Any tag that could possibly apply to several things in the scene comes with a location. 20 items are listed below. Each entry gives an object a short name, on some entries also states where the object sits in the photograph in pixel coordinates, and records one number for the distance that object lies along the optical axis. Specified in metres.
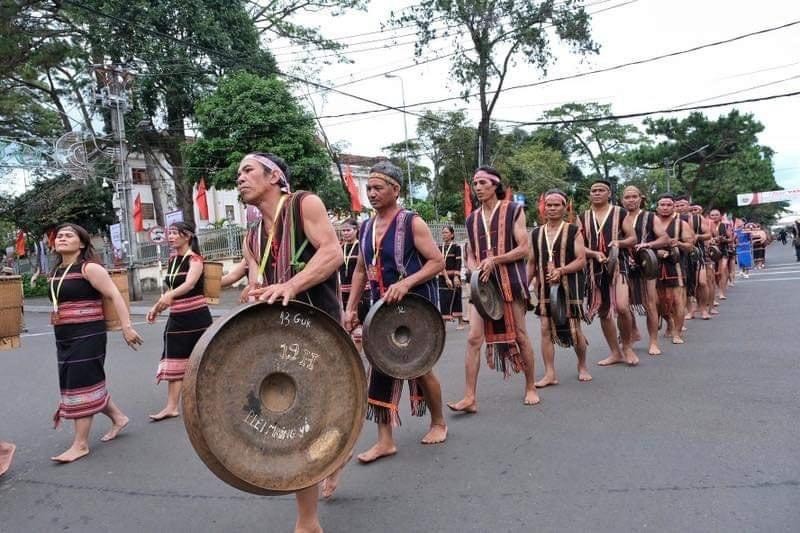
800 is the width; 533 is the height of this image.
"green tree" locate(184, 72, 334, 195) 21.42
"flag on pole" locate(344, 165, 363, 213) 24.44
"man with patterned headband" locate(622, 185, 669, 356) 7.16
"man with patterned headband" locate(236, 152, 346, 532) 2.92
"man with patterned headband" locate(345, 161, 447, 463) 4.06
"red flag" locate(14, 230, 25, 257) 34.44
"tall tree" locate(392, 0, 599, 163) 22.89
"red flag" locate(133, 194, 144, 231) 25.66
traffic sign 20.89
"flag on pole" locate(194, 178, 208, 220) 24.86
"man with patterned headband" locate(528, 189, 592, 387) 5.86
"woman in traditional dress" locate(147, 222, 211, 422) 5.62
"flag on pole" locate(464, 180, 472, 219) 18.61
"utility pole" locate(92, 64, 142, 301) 20.88
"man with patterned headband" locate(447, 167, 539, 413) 5.04
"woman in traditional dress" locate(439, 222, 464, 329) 10.69
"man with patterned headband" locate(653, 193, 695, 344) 7.77
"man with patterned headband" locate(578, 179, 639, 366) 6.41
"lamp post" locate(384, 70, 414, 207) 37.12
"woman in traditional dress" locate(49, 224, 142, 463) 4.65
